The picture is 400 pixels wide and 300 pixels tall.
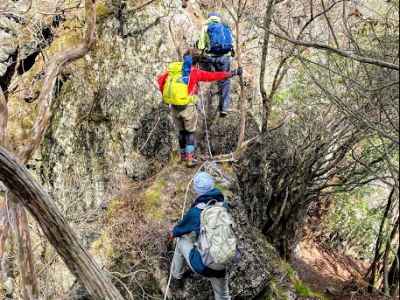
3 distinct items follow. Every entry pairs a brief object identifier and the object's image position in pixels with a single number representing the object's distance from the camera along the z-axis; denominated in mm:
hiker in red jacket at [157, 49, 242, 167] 7234
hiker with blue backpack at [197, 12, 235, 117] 8289
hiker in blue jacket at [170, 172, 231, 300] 5551
